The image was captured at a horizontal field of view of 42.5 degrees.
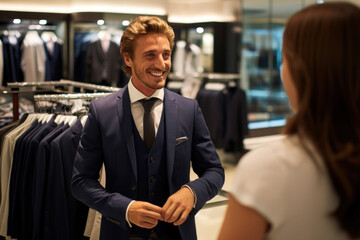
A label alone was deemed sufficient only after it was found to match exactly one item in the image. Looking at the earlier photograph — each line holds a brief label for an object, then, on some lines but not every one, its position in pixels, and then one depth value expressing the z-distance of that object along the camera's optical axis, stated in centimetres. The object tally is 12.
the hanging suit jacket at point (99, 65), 711
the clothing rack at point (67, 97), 284
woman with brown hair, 87
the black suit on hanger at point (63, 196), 247
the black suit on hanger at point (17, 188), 274
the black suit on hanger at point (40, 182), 252
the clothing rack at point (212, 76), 657
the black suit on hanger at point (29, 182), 266
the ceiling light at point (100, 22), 718
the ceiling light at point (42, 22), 695
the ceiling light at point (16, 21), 673
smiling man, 170
